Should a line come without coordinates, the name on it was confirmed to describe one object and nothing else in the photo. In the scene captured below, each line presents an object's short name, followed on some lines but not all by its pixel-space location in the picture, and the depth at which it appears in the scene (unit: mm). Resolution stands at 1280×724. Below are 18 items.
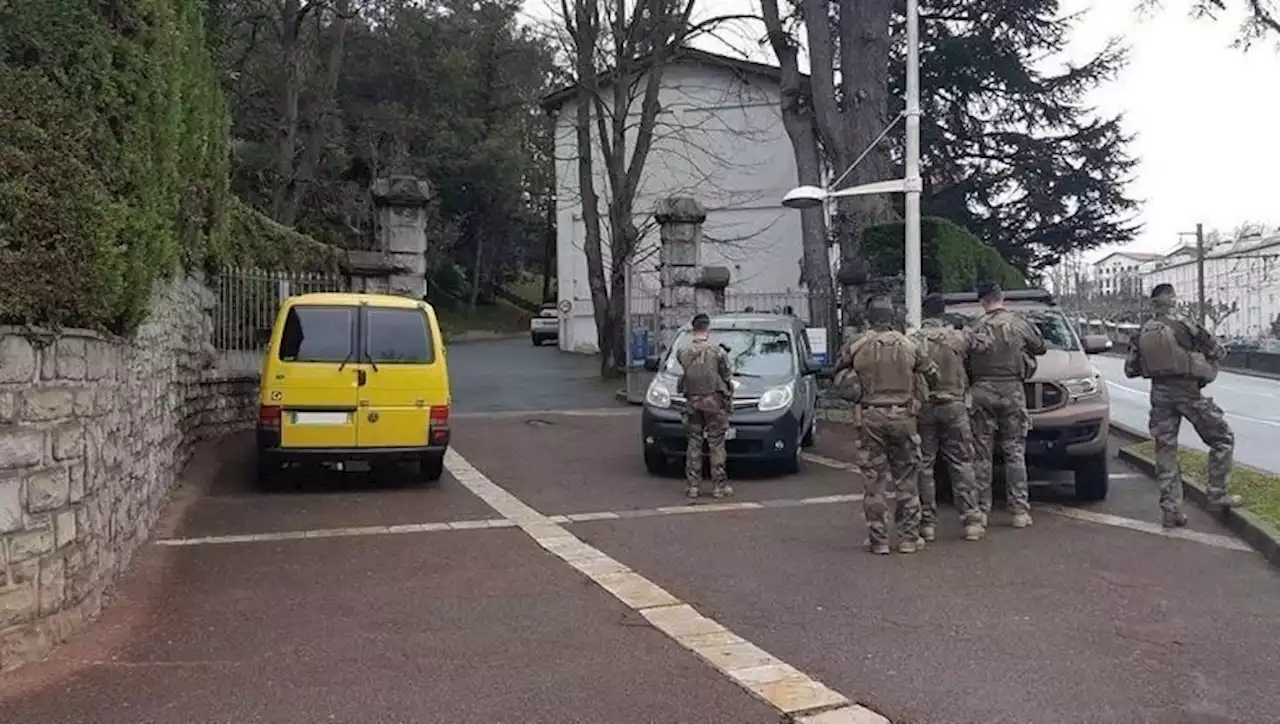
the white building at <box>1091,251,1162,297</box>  88244
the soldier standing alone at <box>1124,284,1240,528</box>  8844
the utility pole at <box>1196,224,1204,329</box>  56919
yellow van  10641
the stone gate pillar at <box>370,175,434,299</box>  17625
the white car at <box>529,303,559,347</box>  43469
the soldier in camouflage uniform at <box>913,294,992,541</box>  8680
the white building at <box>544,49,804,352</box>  36219
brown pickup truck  9875
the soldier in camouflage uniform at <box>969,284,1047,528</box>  9086
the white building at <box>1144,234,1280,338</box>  76750
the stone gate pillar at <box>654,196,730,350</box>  19453
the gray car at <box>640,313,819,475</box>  11688
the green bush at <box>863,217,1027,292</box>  17469
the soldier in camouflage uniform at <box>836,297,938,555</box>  8141
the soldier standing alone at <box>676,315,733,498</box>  10594
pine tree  30656
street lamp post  14633
